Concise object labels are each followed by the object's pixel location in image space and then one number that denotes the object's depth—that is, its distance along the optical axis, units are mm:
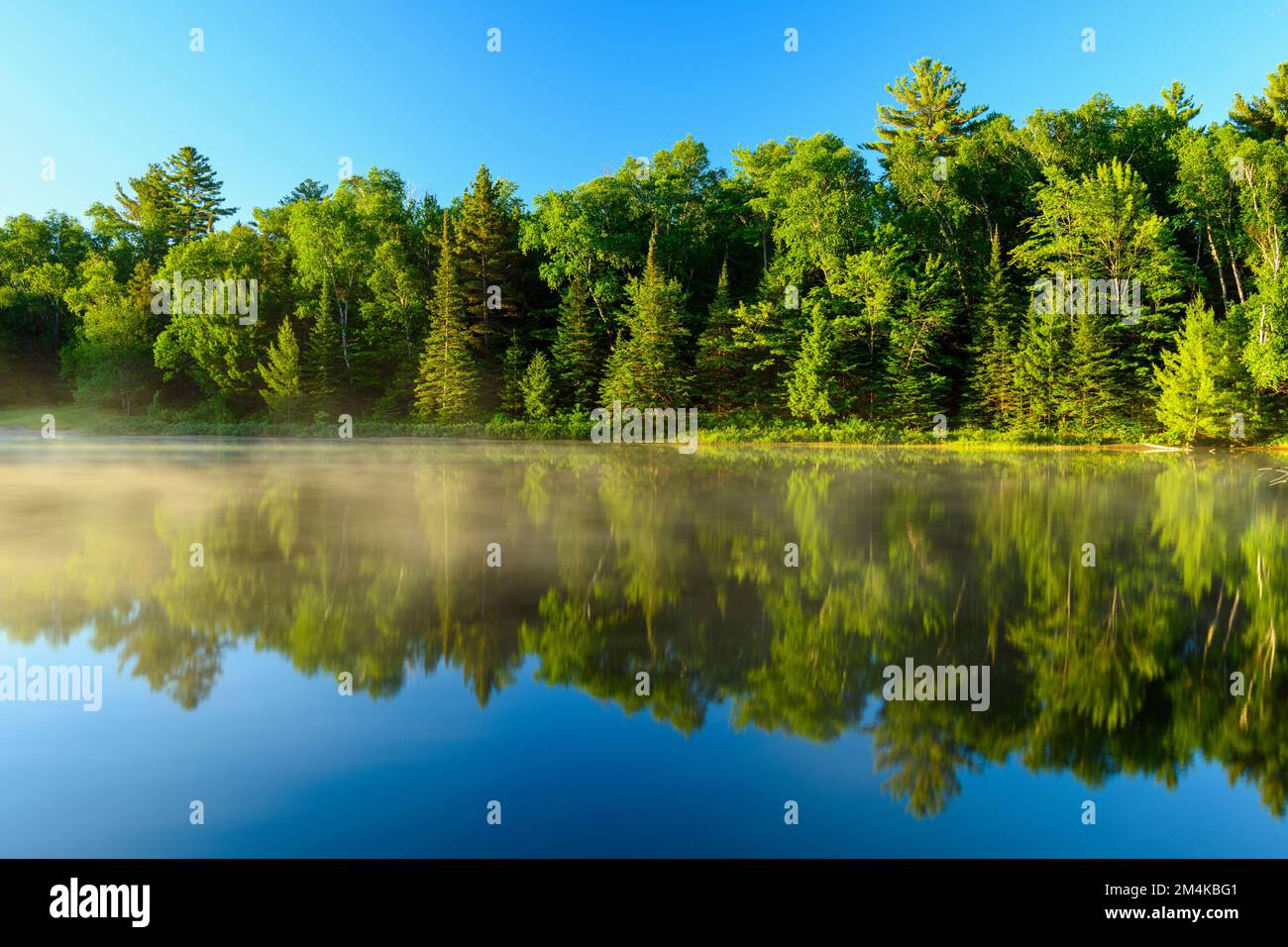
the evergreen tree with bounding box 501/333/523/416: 48719
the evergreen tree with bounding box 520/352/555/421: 46719
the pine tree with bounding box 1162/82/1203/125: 51881
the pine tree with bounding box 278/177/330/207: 75375
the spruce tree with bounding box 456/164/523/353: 51531
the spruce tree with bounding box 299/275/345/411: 49125
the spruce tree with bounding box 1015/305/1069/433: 40406
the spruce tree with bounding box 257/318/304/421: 48000
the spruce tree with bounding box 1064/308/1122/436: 39281
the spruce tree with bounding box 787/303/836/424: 42781
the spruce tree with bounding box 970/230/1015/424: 41969
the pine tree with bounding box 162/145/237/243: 74938
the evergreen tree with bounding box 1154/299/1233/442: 34812
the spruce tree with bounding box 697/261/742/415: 46312
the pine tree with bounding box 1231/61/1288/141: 49031
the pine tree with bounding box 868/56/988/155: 56844
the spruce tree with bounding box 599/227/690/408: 44594
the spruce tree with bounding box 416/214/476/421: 47375
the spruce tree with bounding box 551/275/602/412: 48344
